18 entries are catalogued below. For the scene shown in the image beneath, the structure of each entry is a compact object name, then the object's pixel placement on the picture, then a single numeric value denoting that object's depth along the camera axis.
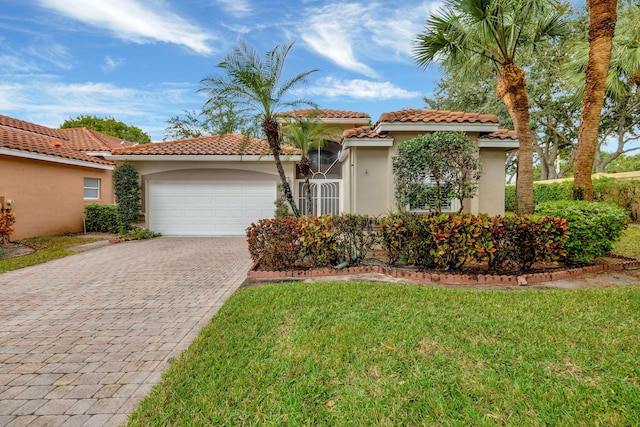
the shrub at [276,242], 7.03
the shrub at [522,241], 6.57
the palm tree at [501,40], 8.77
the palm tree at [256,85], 8.97
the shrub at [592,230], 7.05
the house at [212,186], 14.11
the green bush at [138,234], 13.43
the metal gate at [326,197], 14.94
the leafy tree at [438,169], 7.55
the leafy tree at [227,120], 9.61
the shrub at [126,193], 13.77
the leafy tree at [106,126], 38.19
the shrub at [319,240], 6.96
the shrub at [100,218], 15.37
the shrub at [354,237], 7.12
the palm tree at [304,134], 12.04
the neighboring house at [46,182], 12.52
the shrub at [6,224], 10.18
